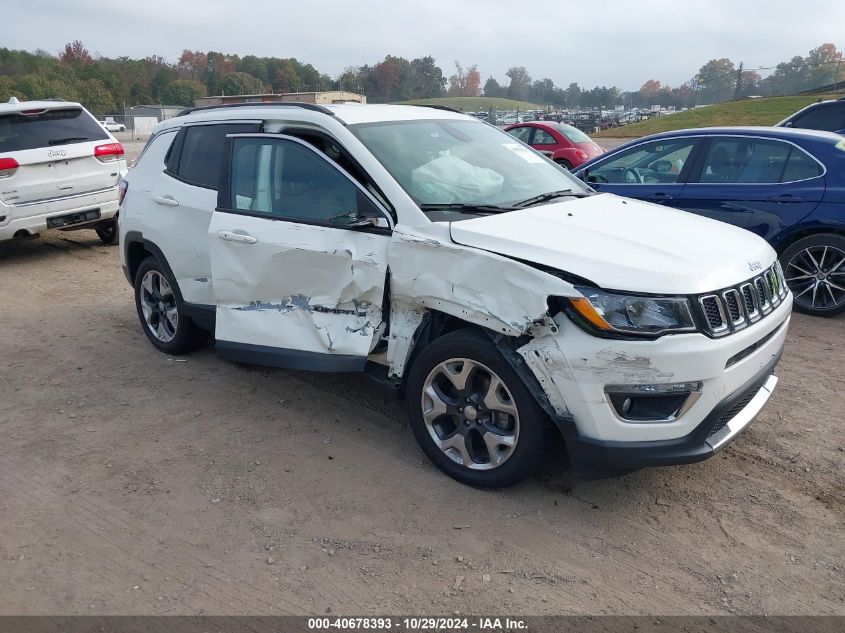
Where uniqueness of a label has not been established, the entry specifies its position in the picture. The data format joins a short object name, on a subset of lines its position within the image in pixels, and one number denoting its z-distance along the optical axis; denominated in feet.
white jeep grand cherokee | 27.73
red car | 51.24
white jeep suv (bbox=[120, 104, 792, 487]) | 10.32
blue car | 20.56
